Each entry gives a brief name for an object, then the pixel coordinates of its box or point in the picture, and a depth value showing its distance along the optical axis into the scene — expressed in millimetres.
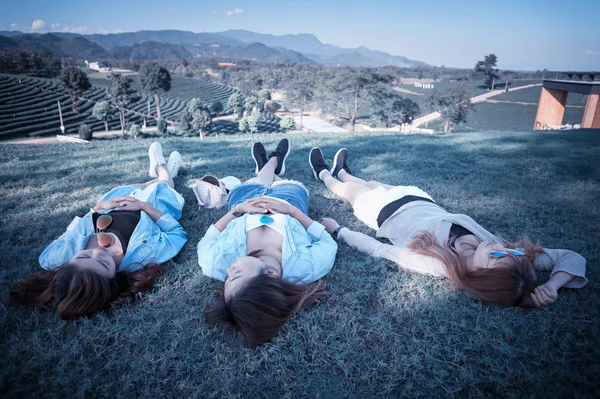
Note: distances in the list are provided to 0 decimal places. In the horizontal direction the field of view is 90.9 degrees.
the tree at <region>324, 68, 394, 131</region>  31828
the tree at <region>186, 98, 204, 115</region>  31395
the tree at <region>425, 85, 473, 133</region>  25697
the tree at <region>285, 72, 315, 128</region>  43750
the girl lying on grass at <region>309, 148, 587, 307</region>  1920
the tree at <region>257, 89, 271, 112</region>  43781
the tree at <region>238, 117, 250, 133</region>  32562
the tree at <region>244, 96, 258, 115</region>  41594
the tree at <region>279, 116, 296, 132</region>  33719
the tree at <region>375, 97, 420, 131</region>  28359
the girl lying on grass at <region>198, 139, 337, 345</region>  1721
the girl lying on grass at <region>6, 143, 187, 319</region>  1855
